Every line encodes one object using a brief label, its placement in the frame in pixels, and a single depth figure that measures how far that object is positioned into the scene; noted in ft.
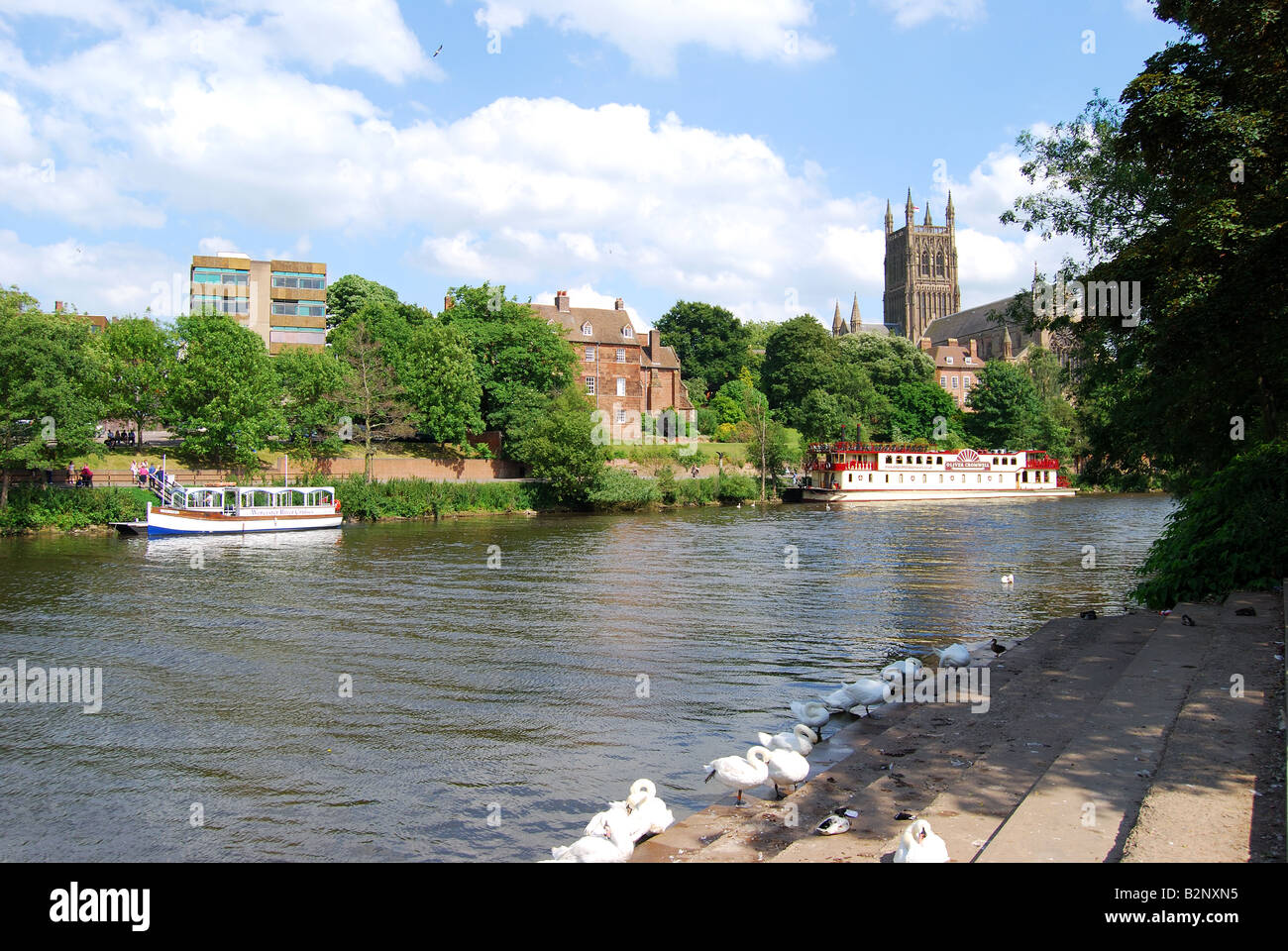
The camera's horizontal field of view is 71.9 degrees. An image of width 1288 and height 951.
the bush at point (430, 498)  176.76
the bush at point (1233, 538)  55.93
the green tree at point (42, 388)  135.54
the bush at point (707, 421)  286.66
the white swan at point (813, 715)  40.37
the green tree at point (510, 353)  215.72
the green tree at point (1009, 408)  296.30
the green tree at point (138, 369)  187.11
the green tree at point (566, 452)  192.34
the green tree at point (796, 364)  304.09
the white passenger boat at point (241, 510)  141.18
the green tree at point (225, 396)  175.94
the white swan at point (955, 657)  49.14
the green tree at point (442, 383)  203.00
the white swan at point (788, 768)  31.89
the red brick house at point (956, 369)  407.64
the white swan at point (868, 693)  42.96
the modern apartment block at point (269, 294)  279.69
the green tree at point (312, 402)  194.29
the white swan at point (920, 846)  21.71
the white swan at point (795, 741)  35.27
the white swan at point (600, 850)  26.35
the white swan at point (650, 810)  28.60
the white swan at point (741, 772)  31.71
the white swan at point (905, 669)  45.73
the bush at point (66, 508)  140.97
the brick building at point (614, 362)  256.11
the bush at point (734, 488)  222.48
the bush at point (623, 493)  195.11
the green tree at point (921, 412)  310.65
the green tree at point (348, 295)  290.35
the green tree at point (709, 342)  333.21
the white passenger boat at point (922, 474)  242.37
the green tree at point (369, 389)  197.16
